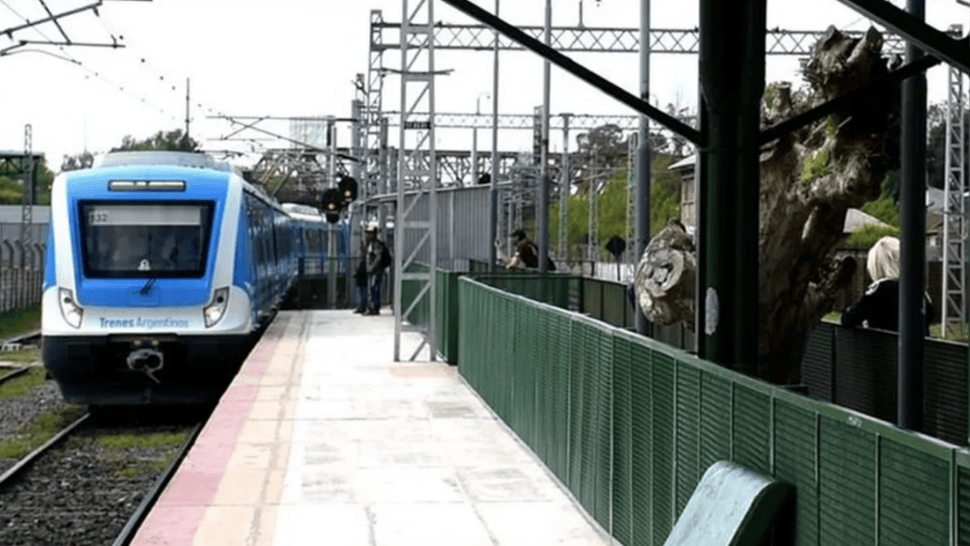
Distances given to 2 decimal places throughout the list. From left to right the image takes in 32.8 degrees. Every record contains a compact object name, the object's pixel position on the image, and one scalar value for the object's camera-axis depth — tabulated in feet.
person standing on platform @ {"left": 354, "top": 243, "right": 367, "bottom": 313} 115.75
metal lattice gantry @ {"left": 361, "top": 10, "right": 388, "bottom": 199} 141.08
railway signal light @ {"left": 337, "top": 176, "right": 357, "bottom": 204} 119.13
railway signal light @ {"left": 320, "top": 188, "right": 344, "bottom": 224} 118.83
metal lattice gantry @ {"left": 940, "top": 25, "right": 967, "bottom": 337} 113.09
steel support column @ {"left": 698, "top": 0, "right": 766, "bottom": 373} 23.36
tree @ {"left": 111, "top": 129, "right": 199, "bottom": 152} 188.85
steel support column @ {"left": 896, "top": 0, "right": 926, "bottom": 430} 26.81
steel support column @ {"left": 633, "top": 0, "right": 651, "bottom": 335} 46.88
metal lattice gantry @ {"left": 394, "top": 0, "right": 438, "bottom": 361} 69.77
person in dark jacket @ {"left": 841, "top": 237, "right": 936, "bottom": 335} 32.73
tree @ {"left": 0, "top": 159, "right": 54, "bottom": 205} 408.26
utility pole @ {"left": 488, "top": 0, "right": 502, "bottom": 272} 87.76
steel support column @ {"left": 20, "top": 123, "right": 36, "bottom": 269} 196.54
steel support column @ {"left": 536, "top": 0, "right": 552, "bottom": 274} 75.72
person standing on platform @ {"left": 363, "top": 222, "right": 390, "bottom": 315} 106.83
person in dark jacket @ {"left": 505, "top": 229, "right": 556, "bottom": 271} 81.05
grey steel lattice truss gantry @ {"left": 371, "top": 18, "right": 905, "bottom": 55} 123.75
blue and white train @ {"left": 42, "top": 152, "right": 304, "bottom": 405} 60.18
